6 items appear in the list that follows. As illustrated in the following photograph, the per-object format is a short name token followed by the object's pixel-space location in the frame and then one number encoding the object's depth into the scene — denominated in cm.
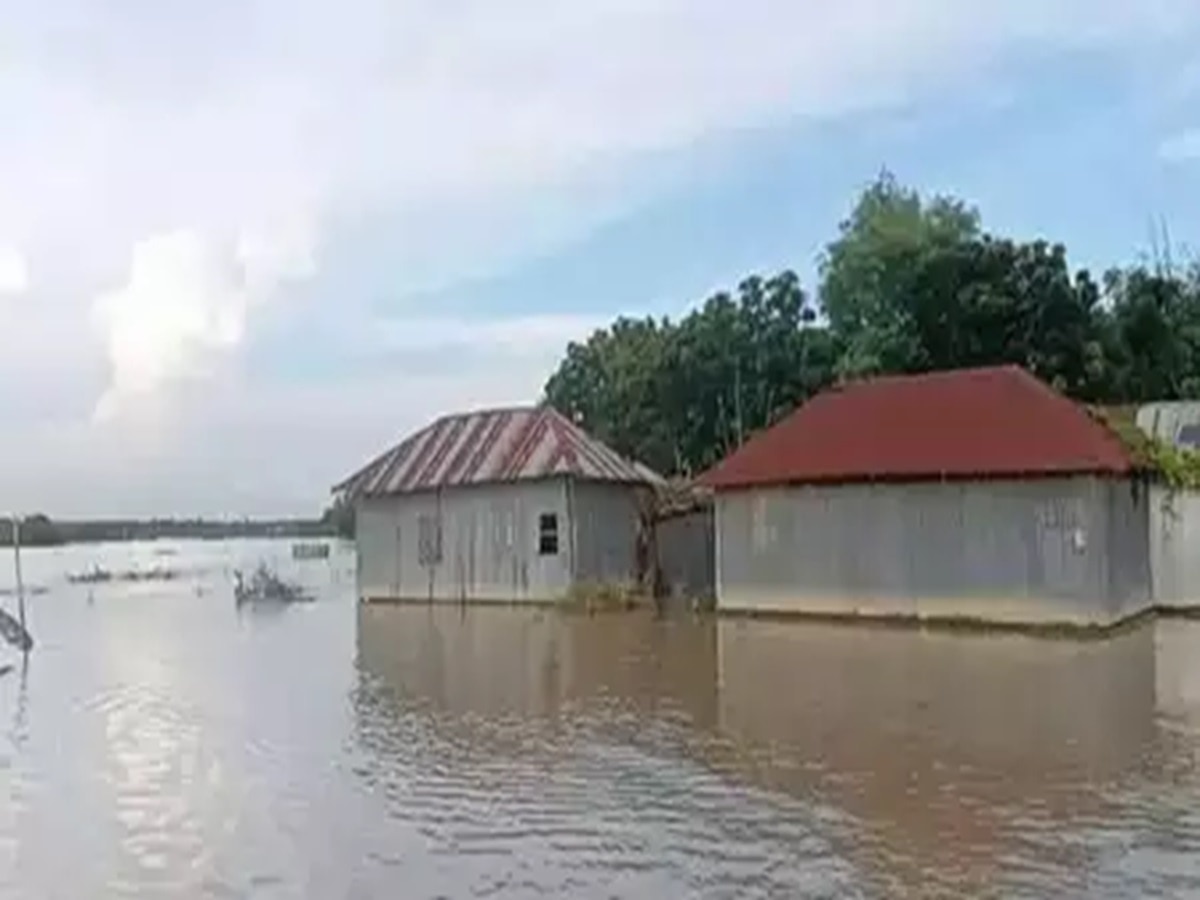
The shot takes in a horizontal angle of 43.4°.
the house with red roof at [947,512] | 2345
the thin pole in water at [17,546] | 2942
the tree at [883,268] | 3888
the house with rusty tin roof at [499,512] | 3222
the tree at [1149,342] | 4069
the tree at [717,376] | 4453
